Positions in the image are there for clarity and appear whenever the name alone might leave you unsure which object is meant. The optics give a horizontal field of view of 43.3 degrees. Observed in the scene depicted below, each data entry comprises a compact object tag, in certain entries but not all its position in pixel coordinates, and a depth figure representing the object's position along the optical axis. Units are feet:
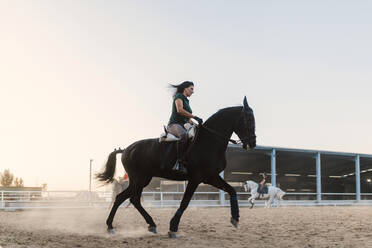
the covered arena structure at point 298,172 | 109.19
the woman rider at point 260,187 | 89.45
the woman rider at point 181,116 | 27.53
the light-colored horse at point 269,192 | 89.80
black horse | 27.22
